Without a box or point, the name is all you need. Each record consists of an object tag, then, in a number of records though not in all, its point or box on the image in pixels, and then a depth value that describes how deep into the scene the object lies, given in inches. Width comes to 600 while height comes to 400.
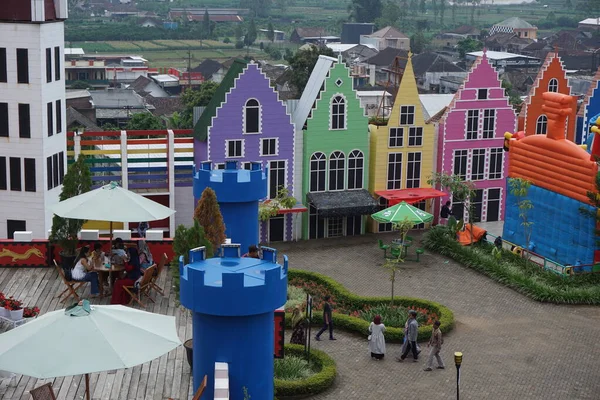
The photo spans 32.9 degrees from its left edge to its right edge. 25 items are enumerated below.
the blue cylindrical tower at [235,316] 649.0
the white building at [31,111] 1355.8
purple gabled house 1589.6
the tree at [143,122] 3110.5
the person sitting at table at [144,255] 986.7
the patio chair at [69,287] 938.7
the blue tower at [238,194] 1093.1
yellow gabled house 1681.8
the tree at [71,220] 1018.7
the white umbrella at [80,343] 602.9
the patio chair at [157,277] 958.4
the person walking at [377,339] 1115.9
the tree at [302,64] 3171.8
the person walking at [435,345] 1079.0
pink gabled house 1722.4
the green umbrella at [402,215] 1528.1
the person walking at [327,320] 1177.4
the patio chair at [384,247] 1562.1
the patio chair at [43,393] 657.0
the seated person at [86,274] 949.8
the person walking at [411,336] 1101.1
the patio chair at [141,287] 930.1
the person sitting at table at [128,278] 936.3
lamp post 868.6
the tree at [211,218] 943.0
